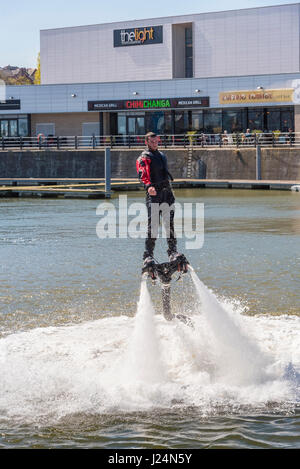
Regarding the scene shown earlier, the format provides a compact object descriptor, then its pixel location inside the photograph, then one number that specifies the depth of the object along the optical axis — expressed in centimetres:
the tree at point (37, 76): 9649
